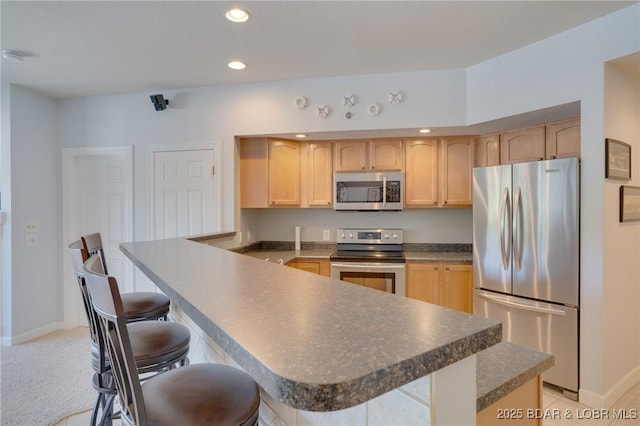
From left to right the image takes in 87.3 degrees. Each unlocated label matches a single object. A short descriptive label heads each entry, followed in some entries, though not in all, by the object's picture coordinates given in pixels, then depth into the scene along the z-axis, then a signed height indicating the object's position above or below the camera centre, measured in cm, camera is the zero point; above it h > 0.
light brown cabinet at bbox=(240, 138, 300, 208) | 384 +42
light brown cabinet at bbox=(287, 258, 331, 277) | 376 -64
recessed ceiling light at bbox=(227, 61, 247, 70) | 310 +135
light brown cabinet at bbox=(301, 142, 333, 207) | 400 +41
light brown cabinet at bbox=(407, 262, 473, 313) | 351 -80
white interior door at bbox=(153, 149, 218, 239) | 376 +18
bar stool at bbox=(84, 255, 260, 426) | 81 -53
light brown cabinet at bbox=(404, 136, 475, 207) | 371 +42
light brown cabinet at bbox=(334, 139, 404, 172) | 386 +62
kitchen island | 53 -26
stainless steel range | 358 -65
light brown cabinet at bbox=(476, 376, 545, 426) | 91 -59
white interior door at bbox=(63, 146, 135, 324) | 395 +5
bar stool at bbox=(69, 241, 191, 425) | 129 -56
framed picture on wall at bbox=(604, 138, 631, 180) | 237 +36
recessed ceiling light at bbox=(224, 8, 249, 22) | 225 +133
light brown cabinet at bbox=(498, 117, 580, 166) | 279 +60
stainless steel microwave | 382 +21
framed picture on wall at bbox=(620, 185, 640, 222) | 251 +4
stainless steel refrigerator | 250 -38
